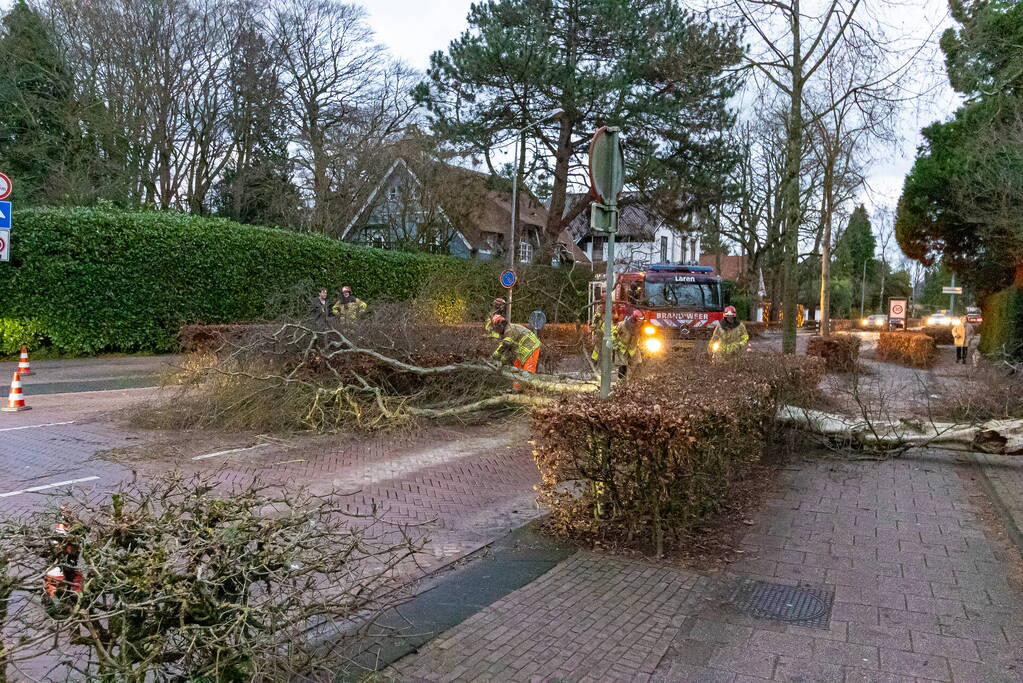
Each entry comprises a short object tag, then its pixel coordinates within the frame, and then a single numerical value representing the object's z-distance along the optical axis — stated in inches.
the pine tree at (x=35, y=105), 943.0
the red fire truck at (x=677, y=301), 708.7
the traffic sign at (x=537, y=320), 600.2
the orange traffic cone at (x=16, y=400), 408.8
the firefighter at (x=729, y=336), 429.5
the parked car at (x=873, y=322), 2258.9
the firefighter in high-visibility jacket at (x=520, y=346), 407.5
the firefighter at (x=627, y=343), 454.6
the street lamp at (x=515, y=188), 1005.2
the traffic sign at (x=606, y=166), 233.5
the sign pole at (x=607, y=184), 231.0
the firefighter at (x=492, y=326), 424.5
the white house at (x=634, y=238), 1191.9
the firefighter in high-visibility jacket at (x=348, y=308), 415.5
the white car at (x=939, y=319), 1768.5
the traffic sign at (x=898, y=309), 1052.5
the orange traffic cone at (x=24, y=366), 499.1
